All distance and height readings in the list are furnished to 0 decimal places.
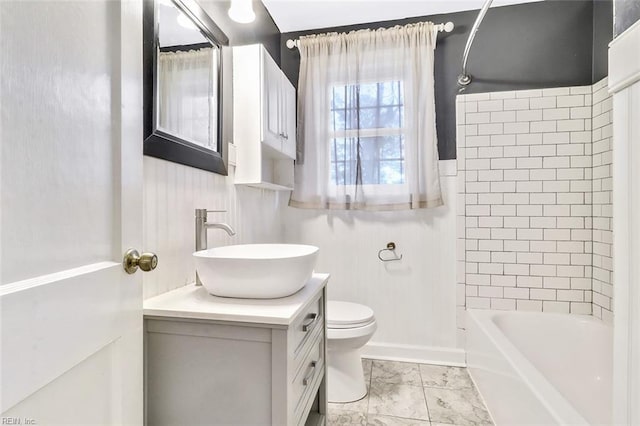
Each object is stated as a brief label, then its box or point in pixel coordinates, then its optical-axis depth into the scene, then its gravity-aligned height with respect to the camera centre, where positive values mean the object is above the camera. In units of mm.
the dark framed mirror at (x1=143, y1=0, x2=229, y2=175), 1072 +509
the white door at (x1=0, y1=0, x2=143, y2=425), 463 +1
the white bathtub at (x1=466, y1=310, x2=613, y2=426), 1290 -798
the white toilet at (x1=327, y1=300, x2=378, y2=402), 1679 -790
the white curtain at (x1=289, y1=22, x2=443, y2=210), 2123 +640
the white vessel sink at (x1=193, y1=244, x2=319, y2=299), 918 -192
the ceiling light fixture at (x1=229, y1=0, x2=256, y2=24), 1416 +923
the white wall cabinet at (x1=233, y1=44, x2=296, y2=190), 1618 +540
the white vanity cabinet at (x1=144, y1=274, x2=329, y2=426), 831 -420
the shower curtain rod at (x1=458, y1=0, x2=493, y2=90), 1757 +965
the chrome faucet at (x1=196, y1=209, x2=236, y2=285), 1219 -65
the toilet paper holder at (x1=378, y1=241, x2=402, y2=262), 2230 -293
